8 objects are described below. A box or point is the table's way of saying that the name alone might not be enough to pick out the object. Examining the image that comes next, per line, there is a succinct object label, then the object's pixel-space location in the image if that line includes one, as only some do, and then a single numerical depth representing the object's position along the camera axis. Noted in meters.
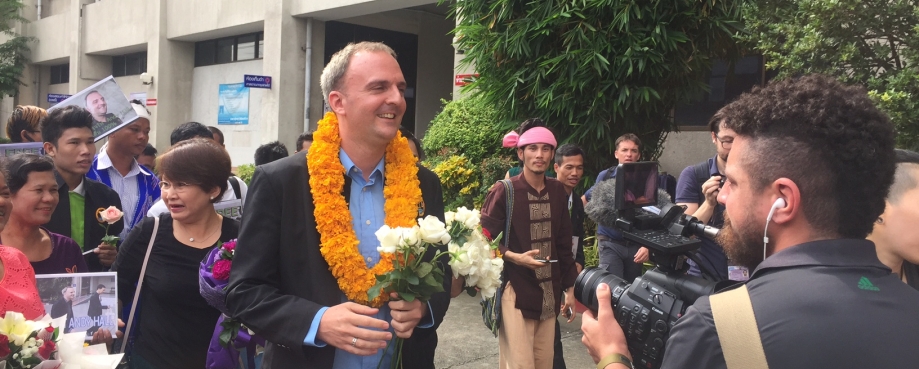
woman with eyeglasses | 3.14
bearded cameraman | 1.31
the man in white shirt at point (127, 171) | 4.82
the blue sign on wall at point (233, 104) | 19.11
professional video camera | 1.78
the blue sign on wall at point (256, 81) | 16.11
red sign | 9.78
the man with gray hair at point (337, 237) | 2.19
